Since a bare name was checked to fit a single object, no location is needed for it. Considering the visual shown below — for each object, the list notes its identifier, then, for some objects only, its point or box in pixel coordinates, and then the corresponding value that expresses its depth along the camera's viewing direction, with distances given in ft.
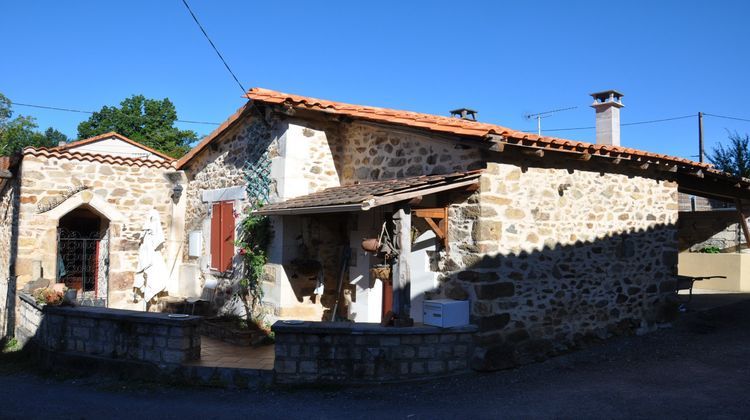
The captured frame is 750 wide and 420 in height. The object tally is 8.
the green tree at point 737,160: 45.06
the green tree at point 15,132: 106.63
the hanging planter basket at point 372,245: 21.68
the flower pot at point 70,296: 25.00
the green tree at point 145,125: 110.52
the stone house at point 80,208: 32.65
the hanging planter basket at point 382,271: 22.77
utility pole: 71.26
